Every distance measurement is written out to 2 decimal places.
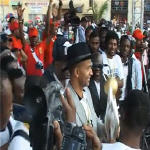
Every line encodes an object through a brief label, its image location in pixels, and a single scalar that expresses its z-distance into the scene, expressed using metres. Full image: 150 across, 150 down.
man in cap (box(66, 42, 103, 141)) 3.05
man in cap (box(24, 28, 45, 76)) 5.74
